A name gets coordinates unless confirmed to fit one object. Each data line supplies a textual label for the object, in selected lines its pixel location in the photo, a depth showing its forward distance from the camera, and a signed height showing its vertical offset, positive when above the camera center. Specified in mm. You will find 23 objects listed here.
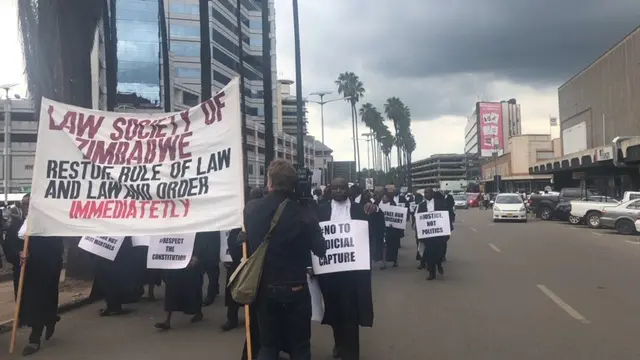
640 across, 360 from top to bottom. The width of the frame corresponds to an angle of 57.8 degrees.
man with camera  4059 -525
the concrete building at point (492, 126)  131250 +14825
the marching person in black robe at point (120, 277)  8797 -1183
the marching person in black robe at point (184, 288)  7691 -1201
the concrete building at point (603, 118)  41875 +6295
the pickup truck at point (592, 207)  25536 -886
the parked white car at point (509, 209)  31328 -1046
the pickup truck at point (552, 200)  31703 -621
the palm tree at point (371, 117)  100750 +13379
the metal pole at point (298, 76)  17516 +3594
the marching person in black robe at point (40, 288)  6621 -991
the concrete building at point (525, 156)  95875 +5537
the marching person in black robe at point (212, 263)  8220 -979
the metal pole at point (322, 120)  55094 +8245
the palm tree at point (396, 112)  103125 +14496
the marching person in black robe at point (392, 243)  13891 -1204
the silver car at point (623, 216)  22797 -1172
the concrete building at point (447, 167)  181625 +7840
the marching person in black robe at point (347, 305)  5590 -1083
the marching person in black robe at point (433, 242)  11555 -1006
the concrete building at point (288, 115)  136500 +19289
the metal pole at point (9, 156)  64525 +5275
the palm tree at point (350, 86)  81475 +15386
